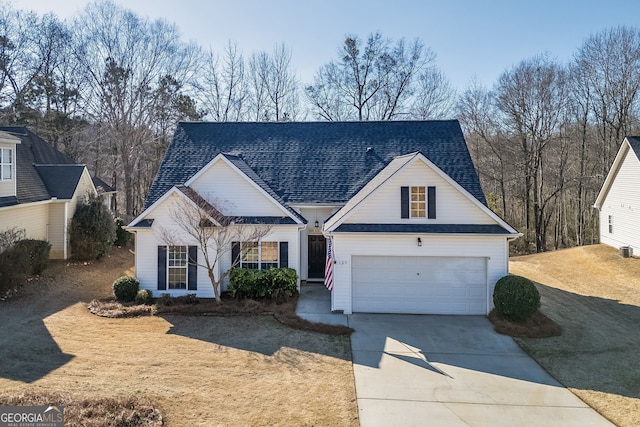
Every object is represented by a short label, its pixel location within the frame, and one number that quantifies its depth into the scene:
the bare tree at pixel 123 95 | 30.64
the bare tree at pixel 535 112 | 29.53
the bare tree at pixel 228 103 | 35.06
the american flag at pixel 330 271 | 13.62
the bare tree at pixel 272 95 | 34.97
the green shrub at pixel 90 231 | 19.98
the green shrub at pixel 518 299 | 12.24
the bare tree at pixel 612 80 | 27.67
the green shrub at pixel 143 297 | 14.22
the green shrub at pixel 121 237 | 24.38
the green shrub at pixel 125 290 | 14.31
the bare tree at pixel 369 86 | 34.62
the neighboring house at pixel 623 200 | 21.25
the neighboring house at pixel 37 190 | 16.67
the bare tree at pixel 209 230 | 14.12
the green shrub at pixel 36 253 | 15.85
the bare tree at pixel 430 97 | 35.03
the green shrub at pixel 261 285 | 14.50
